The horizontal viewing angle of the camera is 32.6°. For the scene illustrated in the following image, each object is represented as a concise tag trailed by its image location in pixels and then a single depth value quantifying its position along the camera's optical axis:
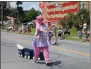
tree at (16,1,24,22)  24.98
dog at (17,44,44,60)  5.95
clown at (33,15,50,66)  5.49
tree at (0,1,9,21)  23.11
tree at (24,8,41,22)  36.55
